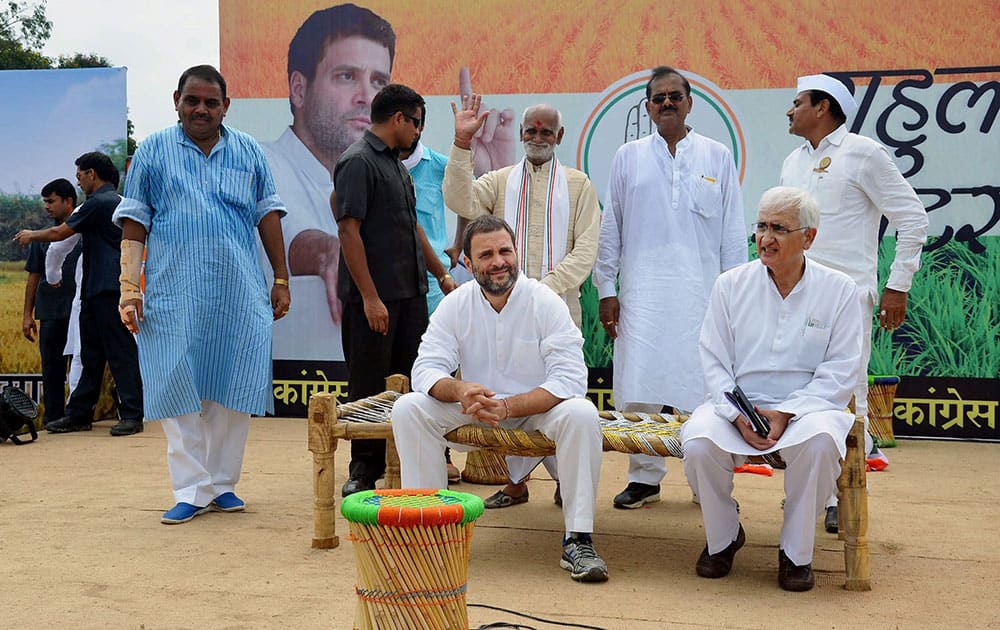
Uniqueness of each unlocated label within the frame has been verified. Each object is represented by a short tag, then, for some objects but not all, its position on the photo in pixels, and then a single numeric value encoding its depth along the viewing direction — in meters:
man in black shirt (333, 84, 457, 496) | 5.04
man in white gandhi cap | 4.86
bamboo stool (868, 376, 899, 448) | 6.96
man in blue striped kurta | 4.77
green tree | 24.75
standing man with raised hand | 5.28
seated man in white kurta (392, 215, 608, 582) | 3.87
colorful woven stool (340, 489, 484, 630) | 2.75
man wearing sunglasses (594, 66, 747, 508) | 5.07
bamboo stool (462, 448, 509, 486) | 5.74
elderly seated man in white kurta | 3.67
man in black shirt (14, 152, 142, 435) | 7.76
